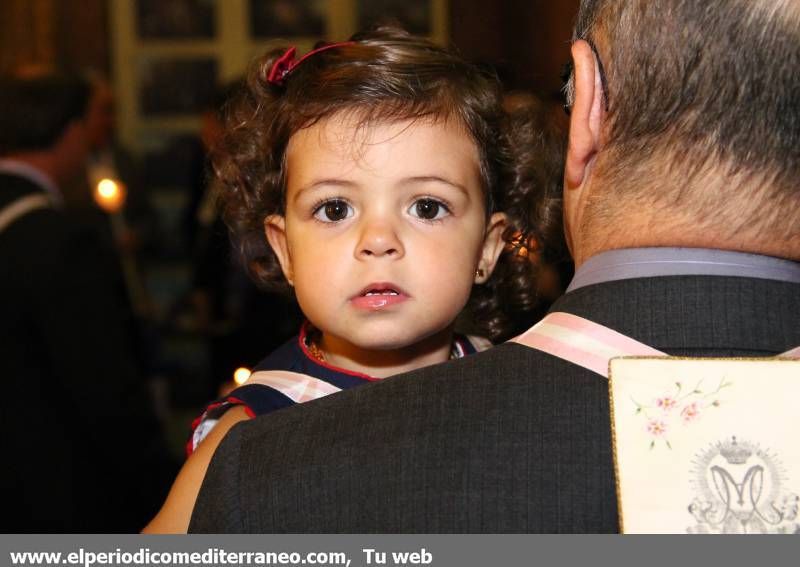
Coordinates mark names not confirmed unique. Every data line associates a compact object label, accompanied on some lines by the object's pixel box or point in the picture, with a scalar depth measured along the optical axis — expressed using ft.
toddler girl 5.78
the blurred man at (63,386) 10.38
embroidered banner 3.79
